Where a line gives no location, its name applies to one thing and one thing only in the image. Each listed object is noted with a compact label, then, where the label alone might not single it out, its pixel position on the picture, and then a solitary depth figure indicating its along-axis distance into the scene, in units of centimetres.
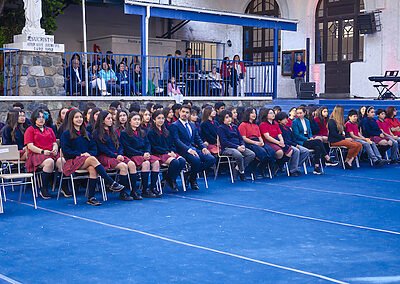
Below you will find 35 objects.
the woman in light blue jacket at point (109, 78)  1619
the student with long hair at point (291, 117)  1344
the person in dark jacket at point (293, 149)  1230
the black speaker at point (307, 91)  2092
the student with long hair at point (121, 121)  1004
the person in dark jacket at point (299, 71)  2313
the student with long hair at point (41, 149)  952
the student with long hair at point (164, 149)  1000
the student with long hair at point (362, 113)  1452
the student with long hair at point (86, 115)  1025
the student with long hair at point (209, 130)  1162
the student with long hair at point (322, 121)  1378
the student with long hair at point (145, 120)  1016
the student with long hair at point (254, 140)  1171
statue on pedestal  1441
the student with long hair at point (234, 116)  1240
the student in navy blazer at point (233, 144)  1141
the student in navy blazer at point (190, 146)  1042
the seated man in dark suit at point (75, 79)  1555
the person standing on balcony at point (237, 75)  1956
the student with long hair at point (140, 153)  970
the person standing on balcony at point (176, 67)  1801
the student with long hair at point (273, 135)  1205
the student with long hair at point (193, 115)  1144
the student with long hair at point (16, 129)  1004
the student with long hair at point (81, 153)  909
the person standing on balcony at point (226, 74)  1968
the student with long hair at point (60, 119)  1063
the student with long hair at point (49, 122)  1058
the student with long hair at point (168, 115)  1138
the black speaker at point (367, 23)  2142
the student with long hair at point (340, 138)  1326
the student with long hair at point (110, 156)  945
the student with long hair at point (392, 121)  1482
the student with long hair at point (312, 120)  1370
